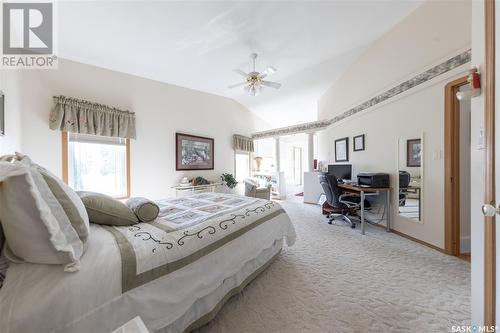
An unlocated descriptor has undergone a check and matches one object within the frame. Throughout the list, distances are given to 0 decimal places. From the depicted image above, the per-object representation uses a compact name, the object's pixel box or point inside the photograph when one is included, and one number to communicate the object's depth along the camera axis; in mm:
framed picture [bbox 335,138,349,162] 4273
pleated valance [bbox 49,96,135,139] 2879
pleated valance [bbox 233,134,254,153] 5559
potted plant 5082
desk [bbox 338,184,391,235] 3010
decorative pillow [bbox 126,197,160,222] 1460
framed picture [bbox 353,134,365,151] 3739
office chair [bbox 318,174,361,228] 3334
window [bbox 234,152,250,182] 5738
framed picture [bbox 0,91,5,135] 1835
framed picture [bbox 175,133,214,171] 4285
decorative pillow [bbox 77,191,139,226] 1269
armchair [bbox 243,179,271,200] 4477
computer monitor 4039
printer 3055
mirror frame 2611
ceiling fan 3026
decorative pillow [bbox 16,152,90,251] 939
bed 715
